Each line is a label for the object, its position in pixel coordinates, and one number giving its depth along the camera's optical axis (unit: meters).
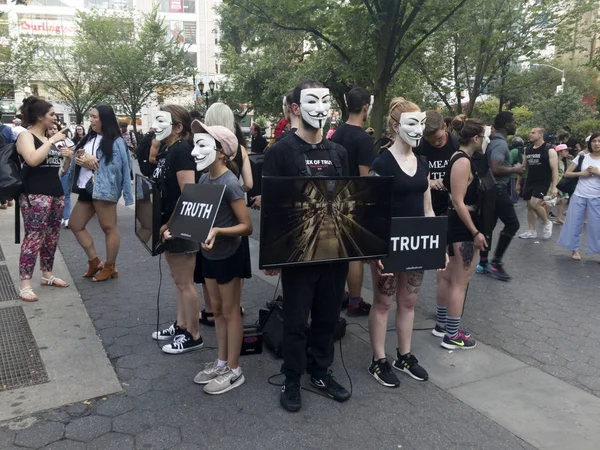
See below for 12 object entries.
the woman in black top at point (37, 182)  5.20
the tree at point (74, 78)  38.03
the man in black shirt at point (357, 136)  4.67
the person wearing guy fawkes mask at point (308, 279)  3.23
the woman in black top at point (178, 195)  4.04
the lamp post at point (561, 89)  27.39
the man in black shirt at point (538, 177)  8.76
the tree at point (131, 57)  35.66
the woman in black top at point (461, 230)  4.11
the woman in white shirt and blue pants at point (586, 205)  7.41
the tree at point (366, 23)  9.66
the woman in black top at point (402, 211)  3.57
